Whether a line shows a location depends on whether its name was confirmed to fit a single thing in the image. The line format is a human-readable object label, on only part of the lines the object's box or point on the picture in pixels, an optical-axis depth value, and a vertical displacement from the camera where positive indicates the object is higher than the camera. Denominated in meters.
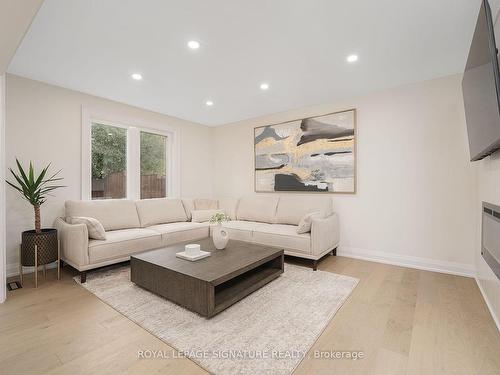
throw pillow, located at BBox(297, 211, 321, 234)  3.24 -0.49
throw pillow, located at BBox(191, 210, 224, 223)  4.36 -0.50
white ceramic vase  2.79 -0.57
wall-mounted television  1.47 +0.70
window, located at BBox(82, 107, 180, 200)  3.76 +0.52
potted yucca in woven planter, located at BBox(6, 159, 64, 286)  2.70 -0.56
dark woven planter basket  2.69 -0.67
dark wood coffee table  2.01 -0.80
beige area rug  1.56 -1.08
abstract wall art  3.78 +0.57
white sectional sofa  2.84 -0.60
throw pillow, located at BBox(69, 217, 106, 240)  2.88 -0.47
